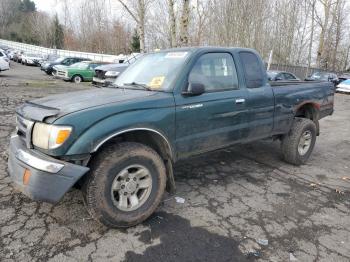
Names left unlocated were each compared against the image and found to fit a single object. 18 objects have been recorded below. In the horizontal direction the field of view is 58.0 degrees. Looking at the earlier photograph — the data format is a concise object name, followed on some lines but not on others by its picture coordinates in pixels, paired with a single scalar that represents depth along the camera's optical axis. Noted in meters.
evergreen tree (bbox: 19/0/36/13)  87.31
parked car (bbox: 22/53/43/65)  35.43
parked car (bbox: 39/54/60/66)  30.39
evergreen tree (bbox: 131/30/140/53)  44.58
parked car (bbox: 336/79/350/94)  22.78
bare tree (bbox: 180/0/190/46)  15.71
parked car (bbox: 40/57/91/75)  24.00
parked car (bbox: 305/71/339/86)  25.61
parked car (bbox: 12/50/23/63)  38.65
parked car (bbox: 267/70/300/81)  15.28
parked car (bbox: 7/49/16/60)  43.06
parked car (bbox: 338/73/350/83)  27.20
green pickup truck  2.94
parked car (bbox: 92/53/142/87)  14.79
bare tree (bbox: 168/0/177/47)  18.62
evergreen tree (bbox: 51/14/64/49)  61.65
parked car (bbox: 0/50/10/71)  19.09
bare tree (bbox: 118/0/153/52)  23.00
